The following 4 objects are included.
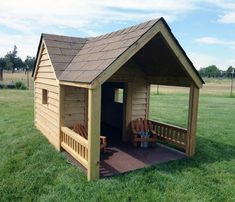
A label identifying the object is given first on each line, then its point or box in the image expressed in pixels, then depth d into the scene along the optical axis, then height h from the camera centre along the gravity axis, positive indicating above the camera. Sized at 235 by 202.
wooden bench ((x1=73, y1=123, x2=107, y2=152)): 5.87 -1.55
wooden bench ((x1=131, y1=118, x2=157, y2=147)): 6.30 -1.62
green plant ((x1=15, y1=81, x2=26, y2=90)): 24.53 -1.09
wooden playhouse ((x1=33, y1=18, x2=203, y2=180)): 4.44 +0.06
